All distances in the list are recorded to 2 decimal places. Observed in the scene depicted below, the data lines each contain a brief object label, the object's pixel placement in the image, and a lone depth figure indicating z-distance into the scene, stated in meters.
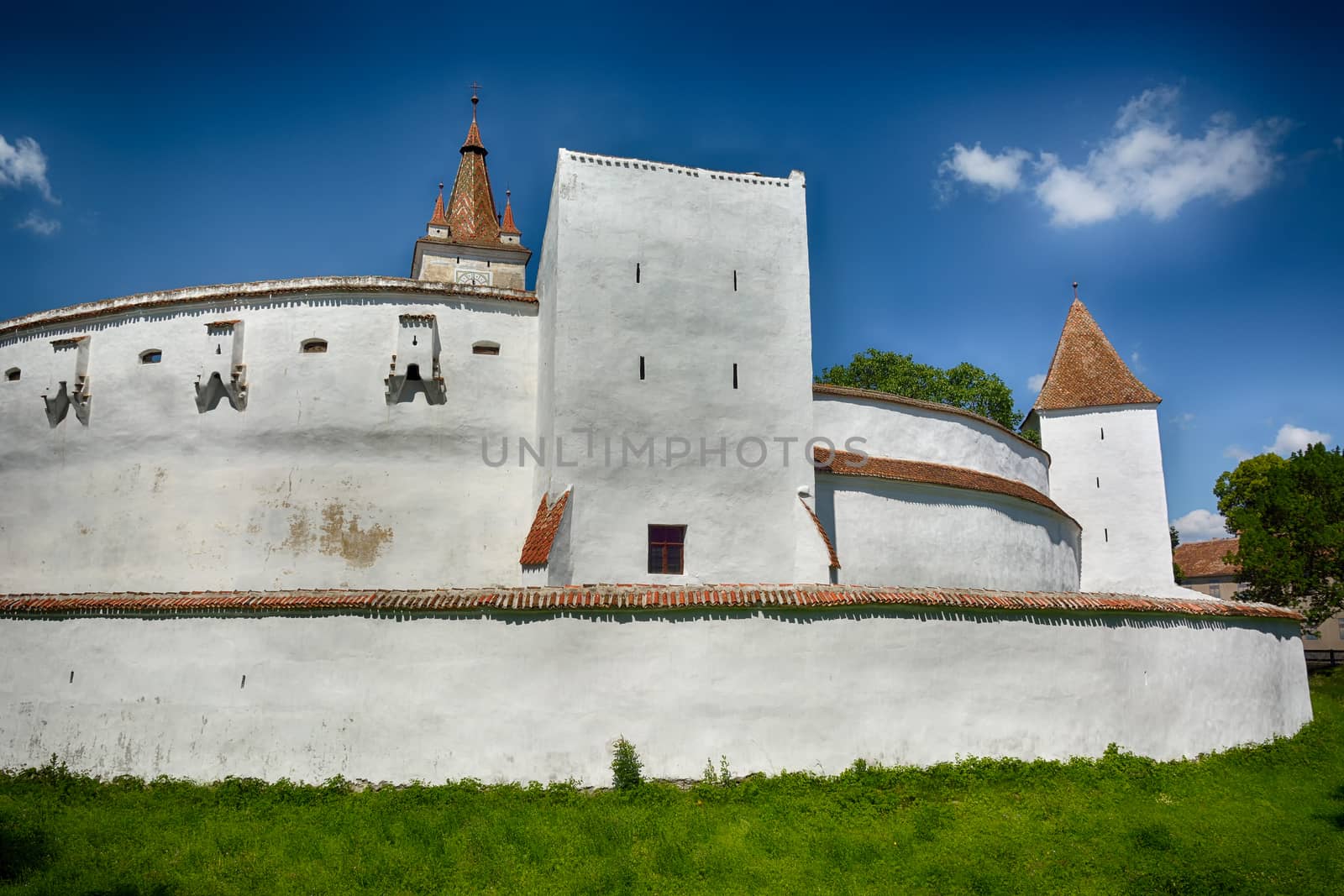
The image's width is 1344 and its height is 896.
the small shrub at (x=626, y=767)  11.55
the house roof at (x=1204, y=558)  48.25
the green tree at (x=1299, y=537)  27.62
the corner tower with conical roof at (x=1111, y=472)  26.16
